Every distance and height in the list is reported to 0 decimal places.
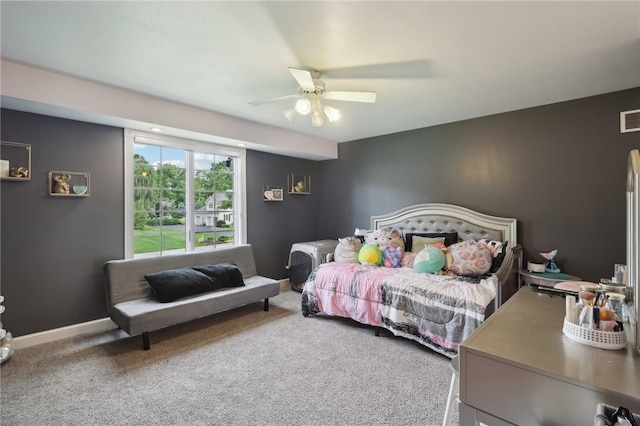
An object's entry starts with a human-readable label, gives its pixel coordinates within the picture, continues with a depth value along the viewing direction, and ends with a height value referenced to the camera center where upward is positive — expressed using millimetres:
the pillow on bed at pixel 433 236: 3684 -353
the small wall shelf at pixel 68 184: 2900 +285
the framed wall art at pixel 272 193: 4719 +277
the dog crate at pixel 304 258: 4414 -725
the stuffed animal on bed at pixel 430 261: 3154 -553
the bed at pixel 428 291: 2533 -784
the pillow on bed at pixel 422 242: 3625 -403
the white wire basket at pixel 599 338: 1030 -457
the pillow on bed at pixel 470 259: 2990 -517
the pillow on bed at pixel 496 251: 3084 -452
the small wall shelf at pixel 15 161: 2627 +465
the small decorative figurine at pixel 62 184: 2910 +277
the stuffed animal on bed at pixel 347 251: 3764 -523
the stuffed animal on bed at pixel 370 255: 3586 -553
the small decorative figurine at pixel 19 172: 2691 +371
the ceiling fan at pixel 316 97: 2327 +910
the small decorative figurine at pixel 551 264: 3098 -590
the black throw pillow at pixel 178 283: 3020 -751
